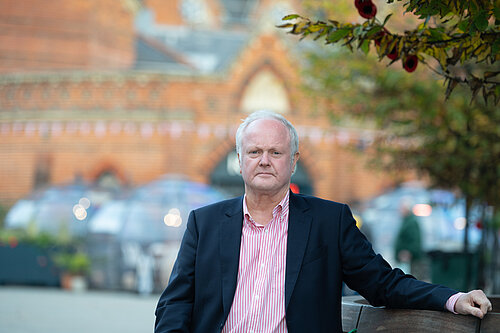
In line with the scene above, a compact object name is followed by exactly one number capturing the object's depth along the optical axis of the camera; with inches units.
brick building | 851.4
